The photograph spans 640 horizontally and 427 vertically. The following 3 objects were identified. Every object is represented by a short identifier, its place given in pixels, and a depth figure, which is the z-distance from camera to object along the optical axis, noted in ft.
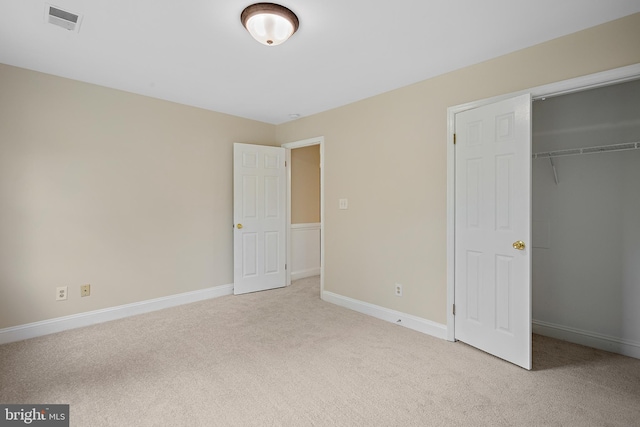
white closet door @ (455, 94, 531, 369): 7.64
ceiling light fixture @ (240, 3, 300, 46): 6.38
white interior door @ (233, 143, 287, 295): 14.15
